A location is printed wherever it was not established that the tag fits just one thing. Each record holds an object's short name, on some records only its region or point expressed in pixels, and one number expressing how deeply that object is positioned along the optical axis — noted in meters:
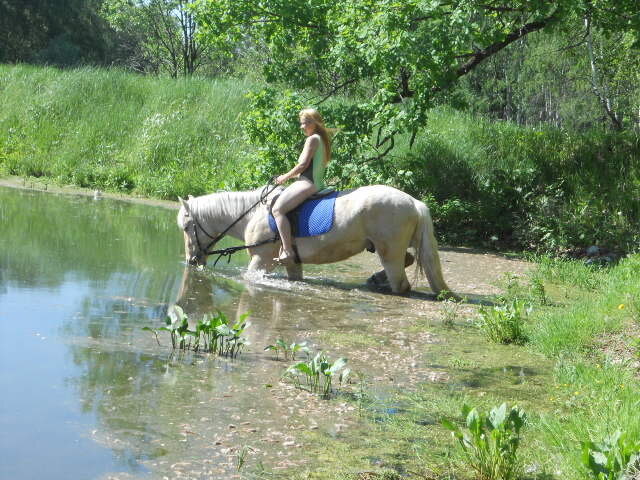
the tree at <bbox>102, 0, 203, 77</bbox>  40.38
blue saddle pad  10.04
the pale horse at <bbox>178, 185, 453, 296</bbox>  9.67
